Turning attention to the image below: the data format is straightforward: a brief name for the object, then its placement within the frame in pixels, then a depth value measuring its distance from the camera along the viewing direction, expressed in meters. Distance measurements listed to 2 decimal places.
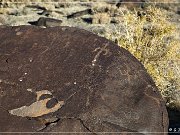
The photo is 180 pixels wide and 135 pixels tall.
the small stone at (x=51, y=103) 3.13
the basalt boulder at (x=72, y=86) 2.96
